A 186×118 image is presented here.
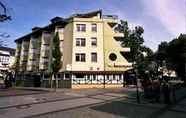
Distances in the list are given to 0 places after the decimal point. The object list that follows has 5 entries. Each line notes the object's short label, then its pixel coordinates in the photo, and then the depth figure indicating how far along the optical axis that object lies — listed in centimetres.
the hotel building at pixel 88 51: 2156
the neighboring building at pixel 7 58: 3426
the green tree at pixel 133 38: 3250
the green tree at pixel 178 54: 2784
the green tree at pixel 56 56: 1800
